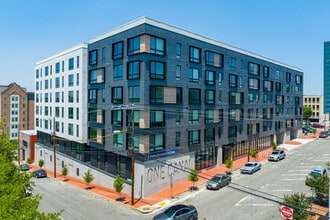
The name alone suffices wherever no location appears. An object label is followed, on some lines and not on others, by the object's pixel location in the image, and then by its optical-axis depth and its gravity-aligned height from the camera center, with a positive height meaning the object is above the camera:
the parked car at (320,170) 31.97 -7.59
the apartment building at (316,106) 117.38 +1.26
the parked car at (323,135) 69.91 -6.99
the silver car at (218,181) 31.20 -8.96
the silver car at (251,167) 37.44 -8.64
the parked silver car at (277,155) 44.69 -8.15
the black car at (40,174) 44.46 -11.57
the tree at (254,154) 43.25 -7.57
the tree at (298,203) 18.42 -6.91
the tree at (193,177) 30.81 -8.19
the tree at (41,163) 53.00 -11.53
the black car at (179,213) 21.08 -8.72
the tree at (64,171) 43.75 -10.92
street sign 15.86 -6.43
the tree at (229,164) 36.97 -7.90
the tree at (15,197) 10.65 -4.33
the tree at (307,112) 109.50 -1.40
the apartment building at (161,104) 30.77 +0.47
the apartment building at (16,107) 100.50 -0.47
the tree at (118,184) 30.02 -8.87
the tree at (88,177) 35.56 -9.70
